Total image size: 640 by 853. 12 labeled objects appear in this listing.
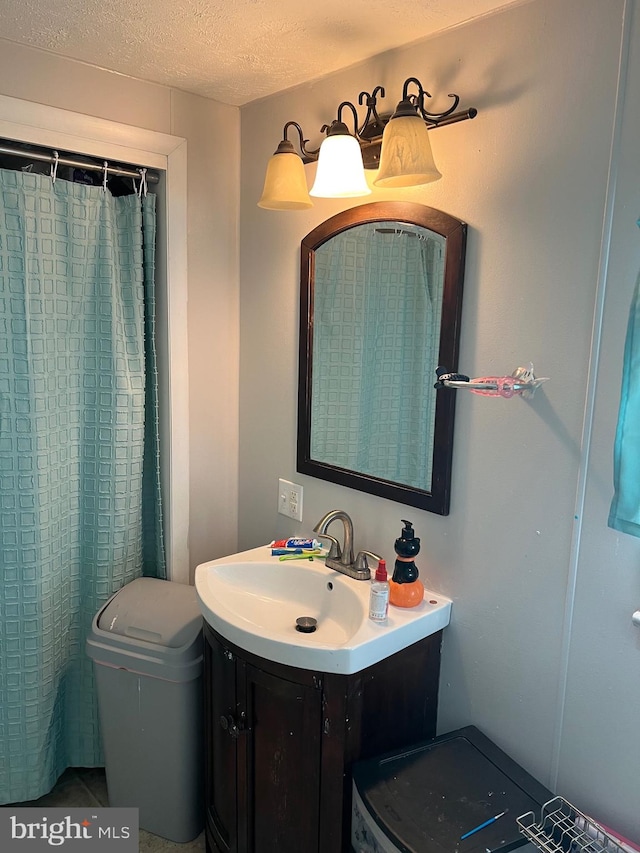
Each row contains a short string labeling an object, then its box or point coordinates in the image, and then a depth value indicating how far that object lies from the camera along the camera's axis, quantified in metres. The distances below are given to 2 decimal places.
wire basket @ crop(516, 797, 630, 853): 1.26
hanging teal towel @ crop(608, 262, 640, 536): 1.21
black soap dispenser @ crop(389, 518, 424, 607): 1.63
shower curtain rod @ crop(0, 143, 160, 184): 1.83
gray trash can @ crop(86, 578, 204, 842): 1.92
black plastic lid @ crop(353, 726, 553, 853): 1.29
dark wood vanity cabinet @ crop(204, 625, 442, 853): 1.50
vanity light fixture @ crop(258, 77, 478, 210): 1.46
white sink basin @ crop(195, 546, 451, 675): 1.46
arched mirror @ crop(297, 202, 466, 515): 1.64
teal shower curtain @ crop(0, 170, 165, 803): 1.90
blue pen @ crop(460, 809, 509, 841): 1.30
